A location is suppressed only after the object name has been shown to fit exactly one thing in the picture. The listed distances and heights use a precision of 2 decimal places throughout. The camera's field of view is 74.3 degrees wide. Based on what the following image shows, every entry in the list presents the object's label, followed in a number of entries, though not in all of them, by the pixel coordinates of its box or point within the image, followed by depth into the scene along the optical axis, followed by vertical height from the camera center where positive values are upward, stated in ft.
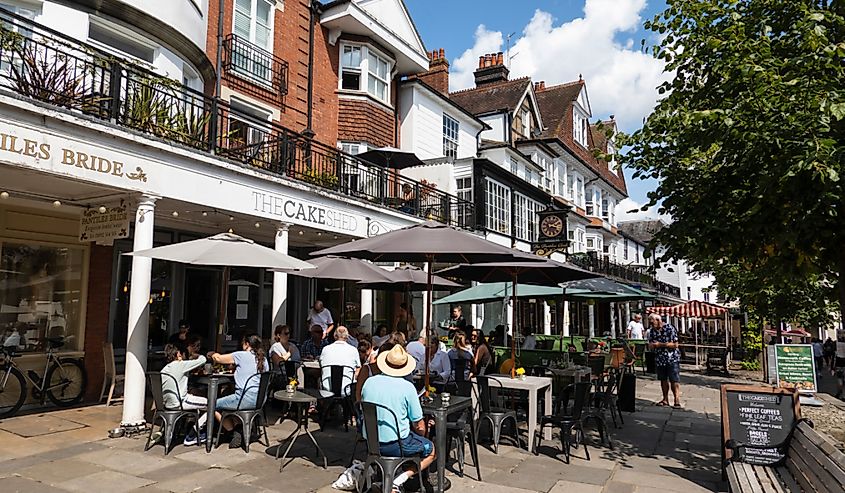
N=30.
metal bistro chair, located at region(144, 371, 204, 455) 21.61 -4.48
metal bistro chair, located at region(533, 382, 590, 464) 21.54 -4.50
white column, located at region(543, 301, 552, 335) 91.15 -2.29
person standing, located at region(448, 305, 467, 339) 43.07 -1.66
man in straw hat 15.87 -2.90
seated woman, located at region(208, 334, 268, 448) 22.61 -3.49
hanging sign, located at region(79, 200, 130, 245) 27.09 +3.66
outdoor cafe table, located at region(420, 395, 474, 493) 17.07 -3.59
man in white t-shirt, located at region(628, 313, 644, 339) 63.87 -2.82
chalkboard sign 18.12 -3.60
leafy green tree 16.81 +5.75
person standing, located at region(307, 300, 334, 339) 37.96 -1.13
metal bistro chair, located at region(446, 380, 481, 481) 18.39 -4.55
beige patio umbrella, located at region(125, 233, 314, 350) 23.56 +2.00
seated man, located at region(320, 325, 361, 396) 25.82 -2.73
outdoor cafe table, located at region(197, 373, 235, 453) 21.93 -3.91
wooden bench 12.60 -4.34
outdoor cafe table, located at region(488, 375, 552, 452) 23.16 -3.51
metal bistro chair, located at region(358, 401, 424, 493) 15.31 -4.27
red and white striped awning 78.95 -0.55
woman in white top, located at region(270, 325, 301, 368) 28.89 -2.57
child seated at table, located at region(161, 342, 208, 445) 22.20 -3.49
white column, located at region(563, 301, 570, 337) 91.91 -2.90
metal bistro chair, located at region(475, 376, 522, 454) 22.81 -4.52
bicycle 27.96 -4.53
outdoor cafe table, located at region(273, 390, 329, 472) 20.26 -3.67
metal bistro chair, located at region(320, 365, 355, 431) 25.02 -3.99
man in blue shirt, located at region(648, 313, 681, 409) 34.45 -3.32
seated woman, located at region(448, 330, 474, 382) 28.32 -2.61
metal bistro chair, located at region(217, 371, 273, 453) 22.03 -4.44
